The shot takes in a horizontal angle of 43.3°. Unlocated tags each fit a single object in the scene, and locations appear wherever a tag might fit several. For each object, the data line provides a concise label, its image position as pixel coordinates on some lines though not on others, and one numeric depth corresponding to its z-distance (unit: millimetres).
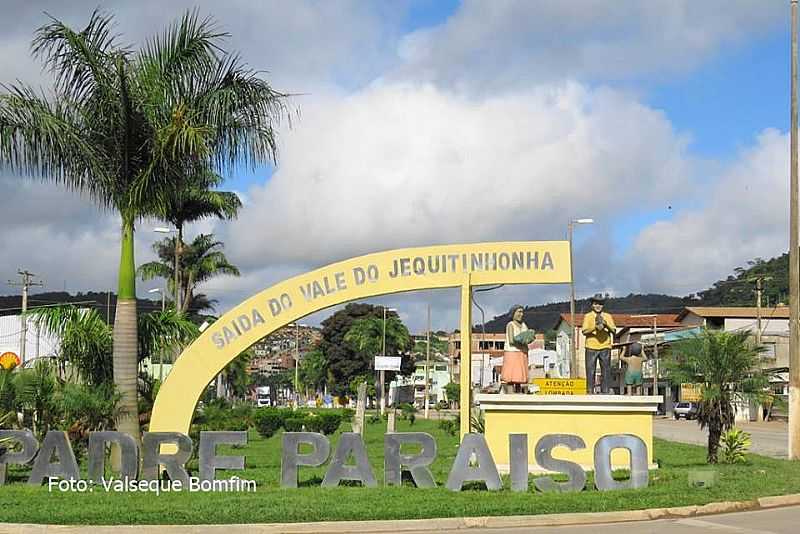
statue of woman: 19344
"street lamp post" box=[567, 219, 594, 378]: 39188
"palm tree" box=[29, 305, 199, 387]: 18547
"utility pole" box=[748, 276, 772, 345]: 62162
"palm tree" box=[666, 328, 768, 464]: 20328
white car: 68188
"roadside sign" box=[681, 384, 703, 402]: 20594
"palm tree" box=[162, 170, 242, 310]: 37188
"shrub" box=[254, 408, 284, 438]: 35094
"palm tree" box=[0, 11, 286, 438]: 16750
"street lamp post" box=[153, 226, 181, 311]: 39688
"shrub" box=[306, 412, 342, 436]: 34781
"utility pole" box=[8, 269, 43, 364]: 51969
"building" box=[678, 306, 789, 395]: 70294
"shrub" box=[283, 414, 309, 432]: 34375
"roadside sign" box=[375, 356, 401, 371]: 64688
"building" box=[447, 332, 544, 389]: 92075
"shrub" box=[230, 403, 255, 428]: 36897
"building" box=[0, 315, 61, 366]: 59125
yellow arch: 17453
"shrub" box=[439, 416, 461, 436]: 36506
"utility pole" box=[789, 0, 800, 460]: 21953
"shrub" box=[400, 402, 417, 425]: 61072
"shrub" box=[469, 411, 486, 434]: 21573
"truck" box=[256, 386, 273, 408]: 105969
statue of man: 19095
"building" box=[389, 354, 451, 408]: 127688
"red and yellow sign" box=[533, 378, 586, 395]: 19219
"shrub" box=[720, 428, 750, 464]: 20484
